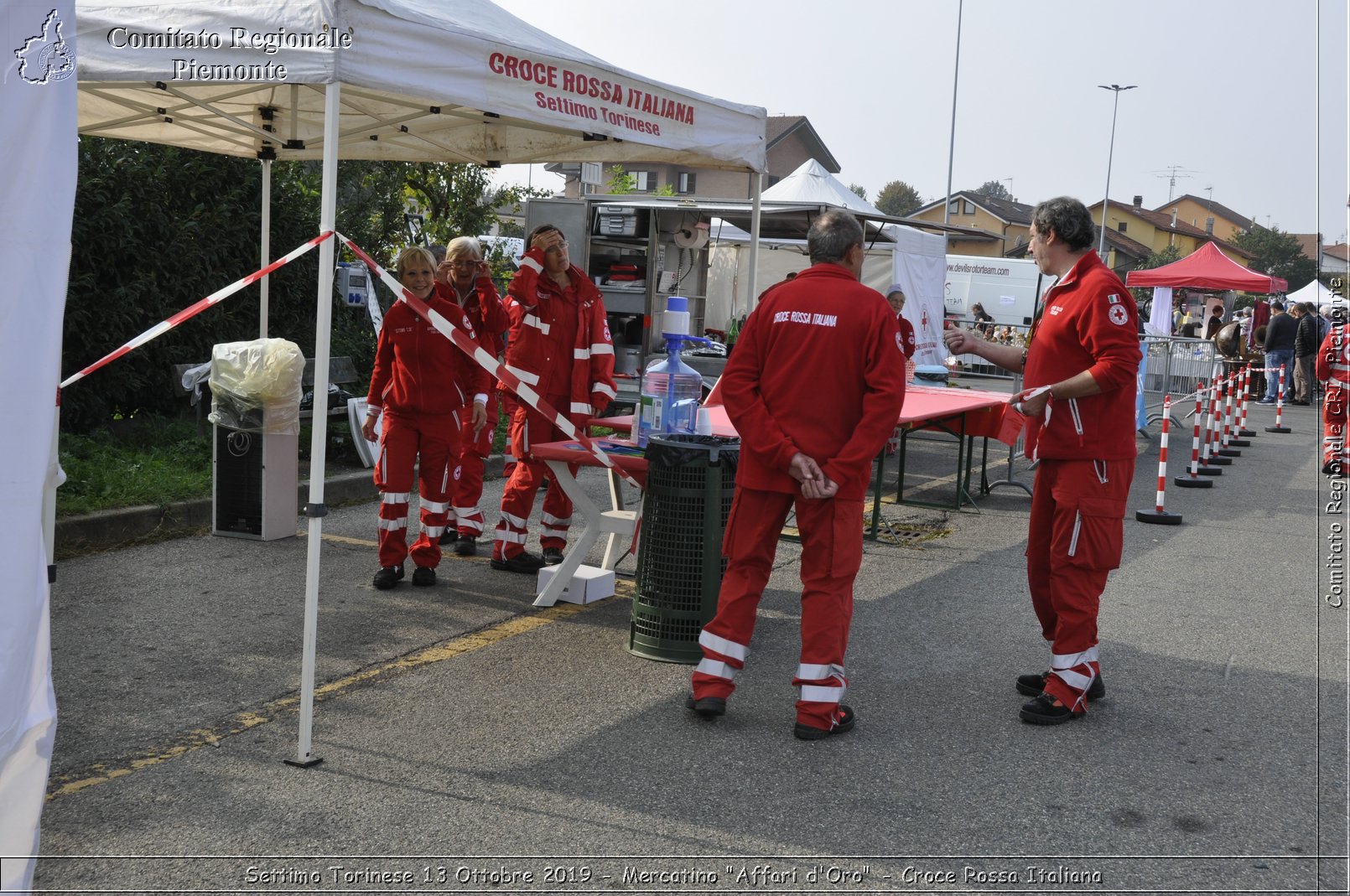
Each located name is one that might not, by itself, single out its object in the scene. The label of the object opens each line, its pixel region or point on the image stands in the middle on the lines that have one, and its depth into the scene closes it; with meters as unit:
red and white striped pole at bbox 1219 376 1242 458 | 16.22
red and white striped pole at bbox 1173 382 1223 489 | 12.84
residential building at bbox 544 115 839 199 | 61.69
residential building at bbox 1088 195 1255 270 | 99.38
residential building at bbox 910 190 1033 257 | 87.25
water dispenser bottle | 6.59
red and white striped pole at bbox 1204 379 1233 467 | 15.27
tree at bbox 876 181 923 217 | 136.00
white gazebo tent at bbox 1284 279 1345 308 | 38.13
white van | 37.09
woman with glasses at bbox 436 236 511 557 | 7.87
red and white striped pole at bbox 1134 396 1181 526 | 10.49
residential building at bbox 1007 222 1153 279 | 83.97
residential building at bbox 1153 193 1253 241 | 124.31
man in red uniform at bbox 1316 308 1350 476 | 13.13
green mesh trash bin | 5.69
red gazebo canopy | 27.41
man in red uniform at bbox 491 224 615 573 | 7.29
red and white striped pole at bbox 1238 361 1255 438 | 17.24
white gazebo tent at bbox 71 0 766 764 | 4.59
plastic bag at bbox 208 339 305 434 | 8.05
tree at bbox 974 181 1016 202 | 178.62
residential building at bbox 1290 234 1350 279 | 68.41
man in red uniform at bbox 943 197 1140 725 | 5.05
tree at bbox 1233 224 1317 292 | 95.56
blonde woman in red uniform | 6.93
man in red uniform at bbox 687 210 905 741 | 4.76
